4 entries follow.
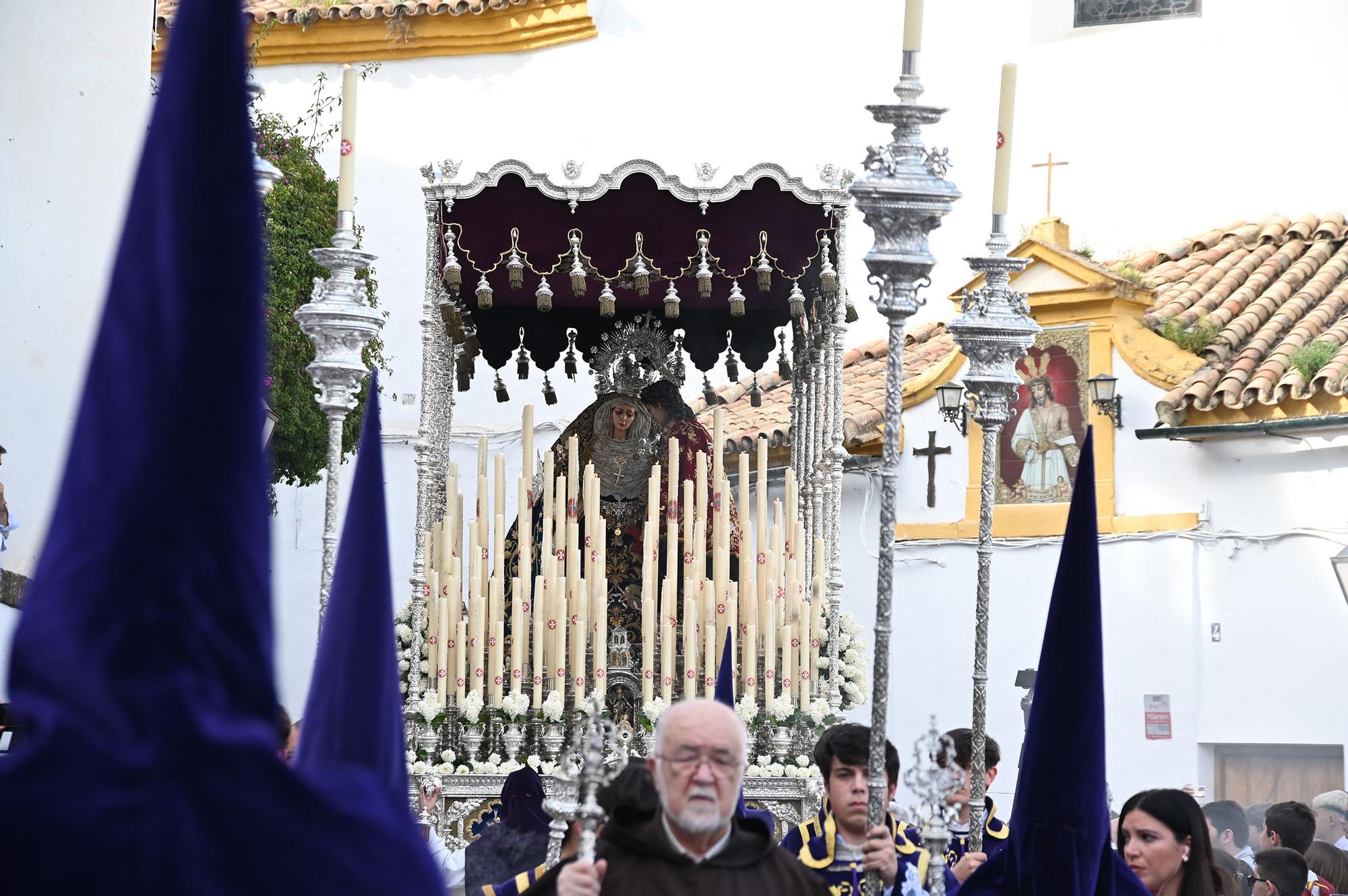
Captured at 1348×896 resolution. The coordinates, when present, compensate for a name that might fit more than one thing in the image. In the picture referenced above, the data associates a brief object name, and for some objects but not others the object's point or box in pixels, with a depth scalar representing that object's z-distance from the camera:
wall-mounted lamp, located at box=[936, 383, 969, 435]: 23.19
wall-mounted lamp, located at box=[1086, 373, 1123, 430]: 23.66
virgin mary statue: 15.99
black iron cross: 25.69
